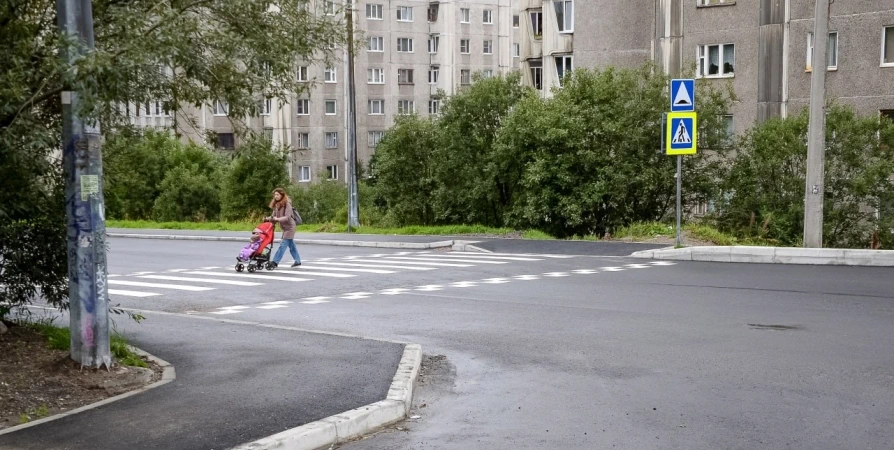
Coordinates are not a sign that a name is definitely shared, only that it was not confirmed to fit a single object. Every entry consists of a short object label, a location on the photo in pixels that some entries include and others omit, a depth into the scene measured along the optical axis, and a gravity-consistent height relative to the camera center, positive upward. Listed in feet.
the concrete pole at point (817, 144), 66.95 +2.01
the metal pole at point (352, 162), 116.88 +1.87
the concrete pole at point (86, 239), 28.89 -1.74
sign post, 71.56 +3.94
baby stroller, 68.23 -5.23
